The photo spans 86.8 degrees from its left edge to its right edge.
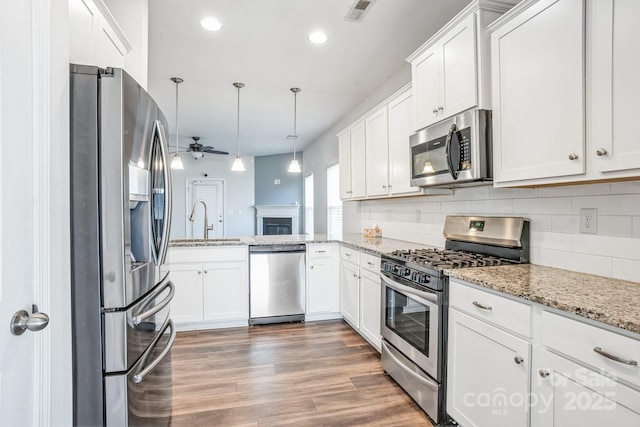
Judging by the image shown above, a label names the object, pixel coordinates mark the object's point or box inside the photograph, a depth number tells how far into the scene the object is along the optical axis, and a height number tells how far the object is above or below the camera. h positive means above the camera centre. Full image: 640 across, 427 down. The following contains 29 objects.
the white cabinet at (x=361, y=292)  2.83 -0.76
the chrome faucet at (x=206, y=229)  3.79 -0.19
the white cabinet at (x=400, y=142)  2.84 +0.62
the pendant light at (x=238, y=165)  4.23 +0.58
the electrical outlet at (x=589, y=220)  1.69 -0.05
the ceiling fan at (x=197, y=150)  6.19 +1.15
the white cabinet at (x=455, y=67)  1.97 +0.93
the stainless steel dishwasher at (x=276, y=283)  3.53 -0.76
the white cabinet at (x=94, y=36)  1.46 +0.88
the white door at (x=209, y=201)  8.47 +0.28
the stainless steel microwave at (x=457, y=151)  1.96 +0.38
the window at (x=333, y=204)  5.76 +0.12
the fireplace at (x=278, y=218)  8.60 -0.17
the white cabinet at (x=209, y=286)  3.33 -0.75
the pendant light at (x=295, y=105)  4.15 +1.50
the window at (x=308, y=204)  7.77 +0.17
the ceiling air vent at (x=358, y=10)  2.38 +1.47
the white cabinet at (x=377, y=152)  3.26 +0.60
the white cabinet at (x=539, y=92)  1.47 +0.57
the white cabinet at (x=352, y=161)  3.83 +0.60
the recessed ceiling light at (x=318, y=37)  2.84 +1.49
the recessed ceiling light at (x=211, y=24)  2.64 +1.50
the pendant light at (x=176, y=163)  4.33 +0.63
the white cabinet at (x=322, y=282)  3.69 -0.77
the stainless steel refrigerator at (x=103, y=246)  1.24 -0.12
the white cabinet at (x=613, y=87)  1.26 +0.48
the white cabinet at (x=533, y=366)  1.05 -0.60
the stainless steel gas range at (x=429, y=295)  1.90 -0.53
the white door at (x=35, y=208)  0.92 +0.01
